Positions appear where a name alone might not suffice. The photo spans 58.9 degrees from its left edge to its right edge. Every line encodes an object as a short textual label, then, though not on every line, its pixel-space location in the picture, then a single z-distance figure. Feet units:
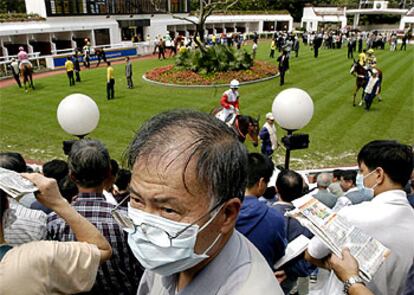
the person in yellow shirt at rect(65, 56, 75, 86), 62.54
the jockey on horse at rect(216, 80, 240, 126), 33.56
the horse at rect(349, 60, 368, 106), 48.29
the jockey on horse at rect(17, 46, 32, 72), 60.17
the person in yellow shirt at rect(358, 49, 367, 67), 52.20
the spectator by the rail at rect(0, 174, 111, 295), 6.33
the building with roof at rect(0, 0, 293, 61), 94.58
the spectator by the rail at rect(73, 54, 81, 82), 67.32
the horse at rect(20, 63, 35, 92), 60.80
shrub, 67.46
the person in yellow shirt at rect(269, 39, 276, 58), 93.91
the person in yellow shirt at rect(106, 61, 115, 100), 52.11
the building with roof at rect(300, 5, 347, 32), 183.21
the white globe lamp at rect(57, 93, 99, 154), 19.97
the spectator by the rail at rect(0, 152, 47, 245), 7.89
